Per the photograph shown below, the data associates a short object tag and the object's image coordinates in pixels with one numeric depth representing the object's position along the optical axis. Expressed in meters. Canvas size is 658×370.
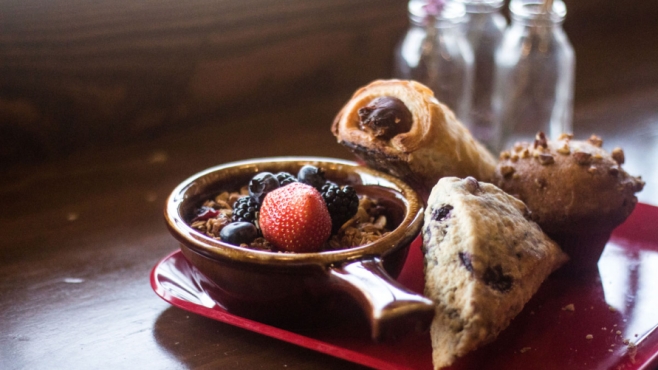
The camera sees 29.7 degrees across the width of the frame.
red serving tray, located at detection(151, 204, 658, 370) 0.53
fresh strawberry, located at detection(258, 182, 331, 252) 0.56
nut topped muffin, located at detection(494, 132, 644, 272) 0.60
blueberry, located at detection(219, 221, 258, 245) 0.56
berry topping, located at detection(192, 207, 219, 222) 0.59
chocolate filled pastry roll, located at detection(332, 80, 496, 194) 0.60
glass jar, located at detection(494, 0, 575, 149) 0.80
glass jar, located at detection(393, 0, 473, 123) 0.82
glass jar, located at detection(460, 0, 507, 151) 0.86
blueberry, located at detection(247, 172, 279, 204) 0.59
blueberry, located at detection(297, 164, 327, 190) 0.61
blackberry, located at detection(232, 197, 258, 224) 0.58
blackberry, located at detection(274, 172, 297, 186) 0.60
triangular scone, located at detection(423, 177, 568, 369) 0.52
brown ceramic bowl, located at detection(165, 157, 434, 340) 0.50
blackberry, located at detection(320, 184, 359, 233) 0.58
